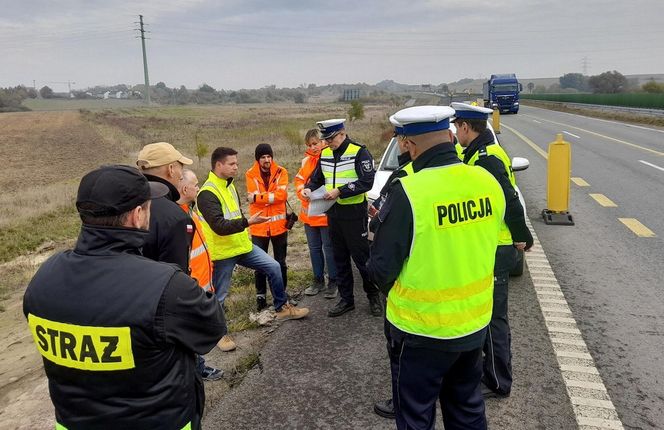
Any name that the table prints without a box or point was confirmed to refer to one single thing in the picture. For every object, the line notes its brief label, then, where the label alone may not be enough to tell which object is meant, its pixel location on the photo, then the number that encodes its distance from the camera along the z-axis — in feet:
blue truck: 129.49
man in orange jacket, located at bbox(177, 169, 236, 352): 10.77
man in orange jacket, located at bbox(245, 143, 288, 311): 16.76
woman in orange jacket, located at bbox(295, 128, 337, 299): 17.63
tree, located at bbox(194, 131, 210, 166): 67.21
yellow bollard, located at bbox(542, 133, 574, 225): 25.29
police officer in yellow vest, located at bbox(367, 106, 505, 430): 7.30
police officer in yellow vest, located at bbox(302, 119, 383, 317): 15.70
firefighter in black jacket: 5.41
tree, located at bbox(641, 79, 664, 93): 181.40
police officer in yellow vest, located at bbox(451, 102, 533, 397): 10.71
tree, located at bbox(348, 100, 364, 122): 114.73
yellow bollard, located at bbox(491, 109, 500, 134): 71.92
